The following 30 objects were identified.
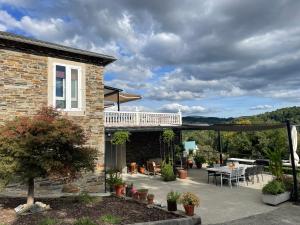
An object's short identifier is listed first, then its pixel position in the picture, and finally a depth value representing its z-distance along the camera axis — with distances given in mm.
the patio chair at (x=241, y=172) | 10881
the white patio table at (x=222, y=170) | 10629
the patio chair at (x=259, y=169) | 11404
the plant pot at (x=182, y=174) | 12705
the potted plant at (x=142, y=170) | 14398
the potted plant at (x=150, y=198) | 7135
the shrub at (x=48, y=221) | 5050
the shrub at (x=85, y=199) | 7035
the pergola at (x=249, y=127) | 8362
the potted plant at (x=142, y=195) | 7594
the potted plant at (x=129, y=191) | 8182
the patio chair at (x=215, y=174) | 11408
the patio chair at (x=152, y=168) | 13687
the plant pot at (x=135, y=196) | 7692
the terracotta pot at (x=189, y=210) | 6153
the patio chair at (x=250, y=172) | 10995
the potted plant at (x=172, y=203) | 6432
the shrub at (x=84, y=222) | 4967
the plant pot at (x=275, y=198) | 7919
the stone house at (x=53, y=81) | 7852
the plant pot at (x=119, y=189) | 8441
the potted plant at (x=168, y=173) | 12023
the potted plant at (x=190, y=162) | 16185
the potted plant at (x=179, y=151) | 15136
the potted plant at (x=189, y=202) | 6156
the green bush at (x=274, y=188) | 7993
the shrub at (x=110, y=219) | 5508
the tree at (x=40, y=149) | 5677
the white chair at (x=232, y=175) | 10543
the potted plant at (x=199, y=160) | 15961
